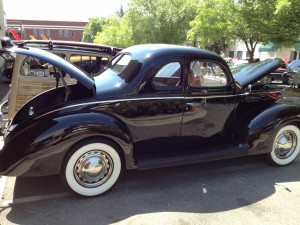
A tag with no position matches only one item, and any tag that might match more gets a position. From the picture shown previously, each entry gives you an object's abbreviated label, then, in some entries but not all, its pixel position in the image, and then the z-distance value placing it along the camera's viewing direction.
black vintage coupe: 3.65
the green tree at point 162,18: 28.17
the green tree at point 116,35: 33.12
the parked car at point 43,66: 6.02
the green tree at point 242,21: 11.82
